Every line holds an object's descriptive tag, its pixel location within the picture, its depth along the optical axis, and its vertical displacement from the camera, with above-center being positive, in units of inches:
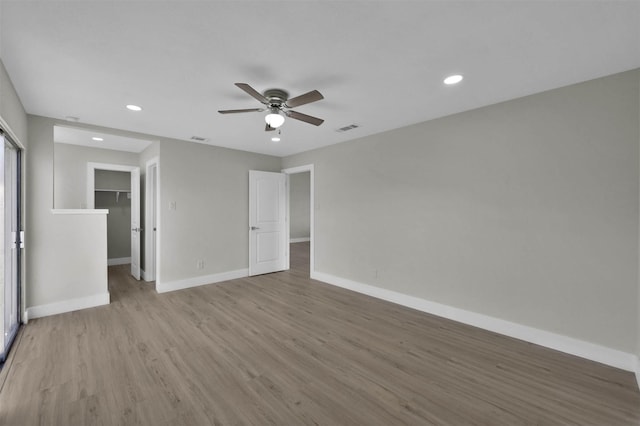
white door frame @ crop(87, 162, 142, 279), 200.6 +23.5
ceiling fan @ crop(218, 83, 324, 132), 90.4 +38.6
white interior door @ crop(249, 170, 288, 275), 208.4 -8.5
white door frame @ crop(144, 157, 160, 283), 186.5 -7.2
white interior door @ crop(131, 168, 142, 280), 198.2 -7.7
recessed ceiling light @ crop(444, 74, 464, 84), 91.3 +46.4
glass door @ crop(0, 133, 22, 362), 90.4 -12.8
